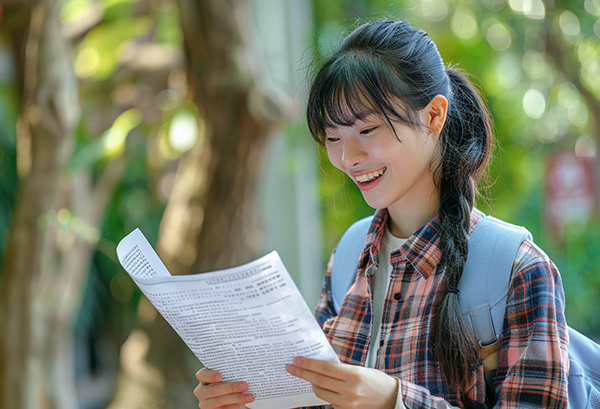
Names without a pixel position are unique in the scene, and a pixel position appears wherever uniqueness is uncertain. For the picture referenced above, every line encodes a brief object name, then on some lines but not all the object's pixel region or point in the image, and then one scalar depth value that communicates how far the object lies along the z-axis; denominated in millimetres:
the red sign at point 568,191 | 5608
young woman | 2102
